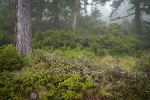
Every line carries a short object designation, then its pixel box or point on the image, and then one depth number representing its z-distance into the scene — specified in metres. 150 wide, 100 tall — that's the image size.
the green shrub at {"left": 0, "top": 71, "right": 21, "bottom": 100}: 5.65
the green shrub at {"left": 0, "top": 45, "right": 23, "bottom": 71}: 7.19
